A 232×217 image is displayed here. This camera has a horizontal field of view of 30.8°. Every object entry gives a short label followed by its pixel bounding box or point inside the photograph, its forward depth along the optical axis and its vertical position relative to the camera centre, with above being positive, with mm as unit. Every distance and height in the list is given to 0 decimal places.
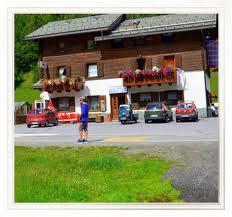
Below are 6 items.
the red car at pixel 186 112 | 24688 -241
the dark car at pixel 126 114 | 25750 -353
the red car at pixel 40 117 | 25312 -485
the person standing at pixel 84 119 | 13116 -327
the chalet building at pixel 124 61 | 29000 +3517
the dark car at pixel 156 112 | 24406 -233
